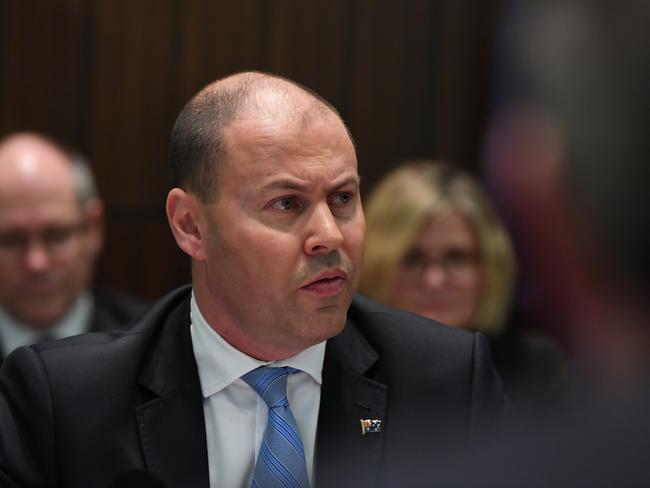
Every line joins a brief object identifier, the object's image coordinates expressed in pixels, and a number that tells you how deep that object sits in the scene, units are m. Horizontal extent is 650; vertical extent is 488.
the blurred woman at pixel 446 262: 3.58
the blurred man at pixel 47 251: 3.58
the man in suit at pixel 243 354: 2.85
